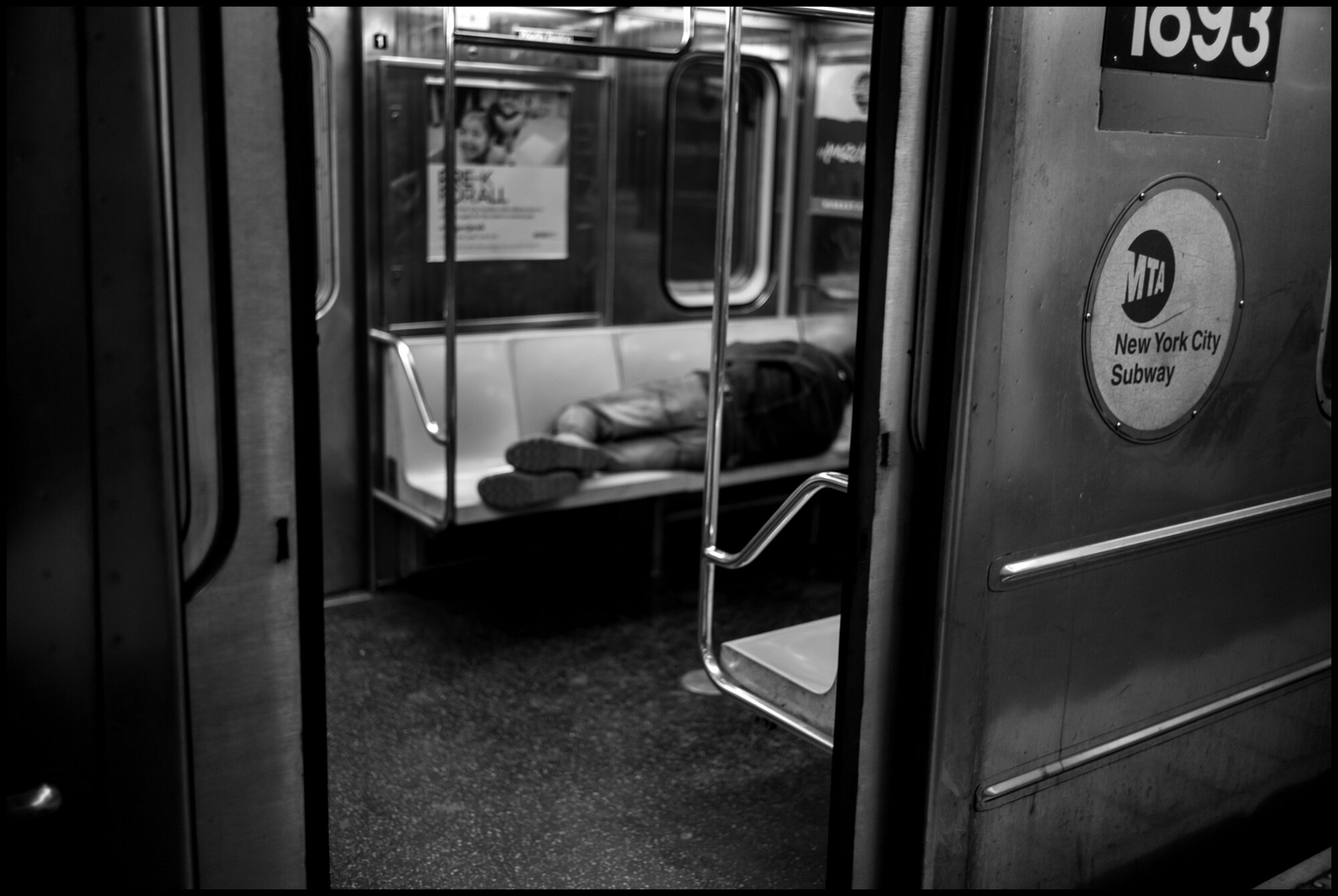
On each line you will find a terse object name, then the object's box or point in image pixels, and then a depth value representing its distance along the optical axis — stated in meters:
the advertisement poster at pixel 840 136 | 6.73
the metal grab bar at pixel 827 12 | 3.50
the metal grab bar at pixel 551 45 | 5.24
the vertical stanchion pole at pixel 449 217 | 4.77
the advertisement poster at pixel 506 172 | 5.71
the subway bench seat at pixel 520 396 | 5.54
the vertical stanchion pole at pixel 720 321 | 3.24
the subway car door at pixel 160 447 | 1.58
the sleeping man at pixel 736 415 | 5.86
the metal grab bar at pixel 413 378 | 5.15
